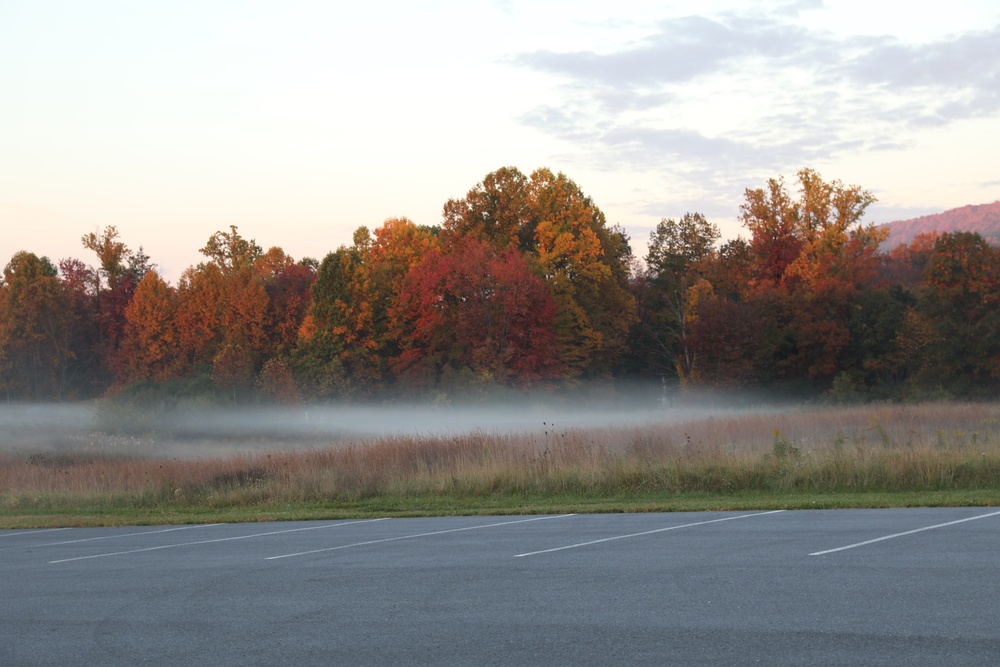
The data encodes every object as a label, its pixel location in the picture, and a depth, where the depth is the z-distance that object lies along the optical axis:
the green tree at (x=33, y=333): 101.50
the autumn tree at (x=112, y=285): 104.88
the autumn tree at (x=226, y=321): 81.69
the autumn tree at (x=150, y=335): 94.38
